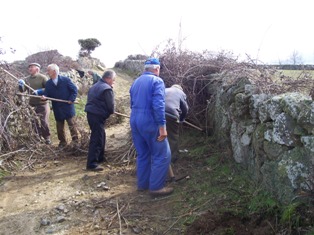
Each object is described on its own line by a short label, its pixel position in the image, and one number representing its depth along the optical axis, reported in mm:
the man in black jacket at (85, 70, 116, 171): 5824
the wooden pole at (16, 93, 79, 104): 6801
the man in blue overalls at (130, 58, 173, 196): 4461
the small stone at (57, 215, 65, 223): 4152
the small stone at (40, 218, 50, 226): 4091
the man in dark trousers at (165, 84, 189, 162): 5238
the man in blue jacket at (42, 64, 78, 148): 6973
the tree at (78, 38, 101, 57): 27359
